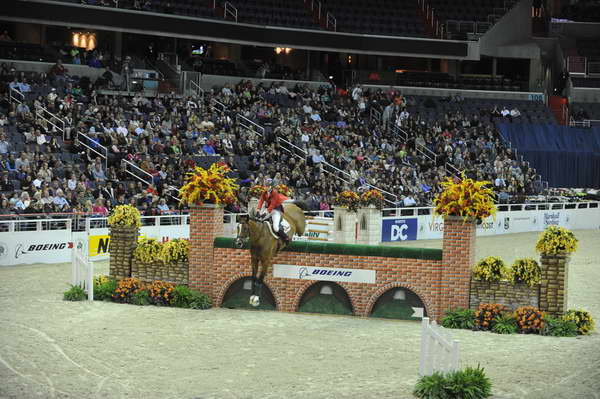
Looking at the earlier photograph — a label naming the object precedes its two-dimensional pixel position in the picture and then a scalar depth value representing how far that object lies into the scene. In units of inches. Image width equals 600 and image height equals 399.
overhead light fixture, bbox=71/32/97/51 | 1930.4
